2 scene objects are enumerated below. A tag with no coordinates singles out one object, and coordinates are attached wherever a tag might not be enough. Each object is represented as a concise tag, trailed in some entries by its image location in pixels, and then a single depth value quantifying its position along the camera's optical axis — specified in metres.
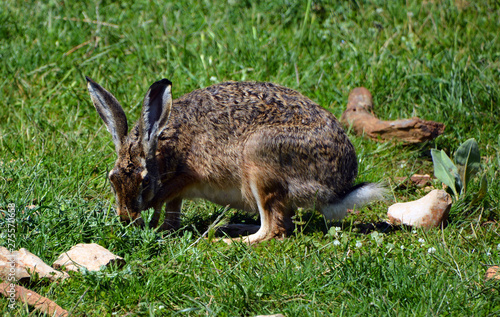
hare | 9.62
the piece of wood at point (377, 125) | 11.98
